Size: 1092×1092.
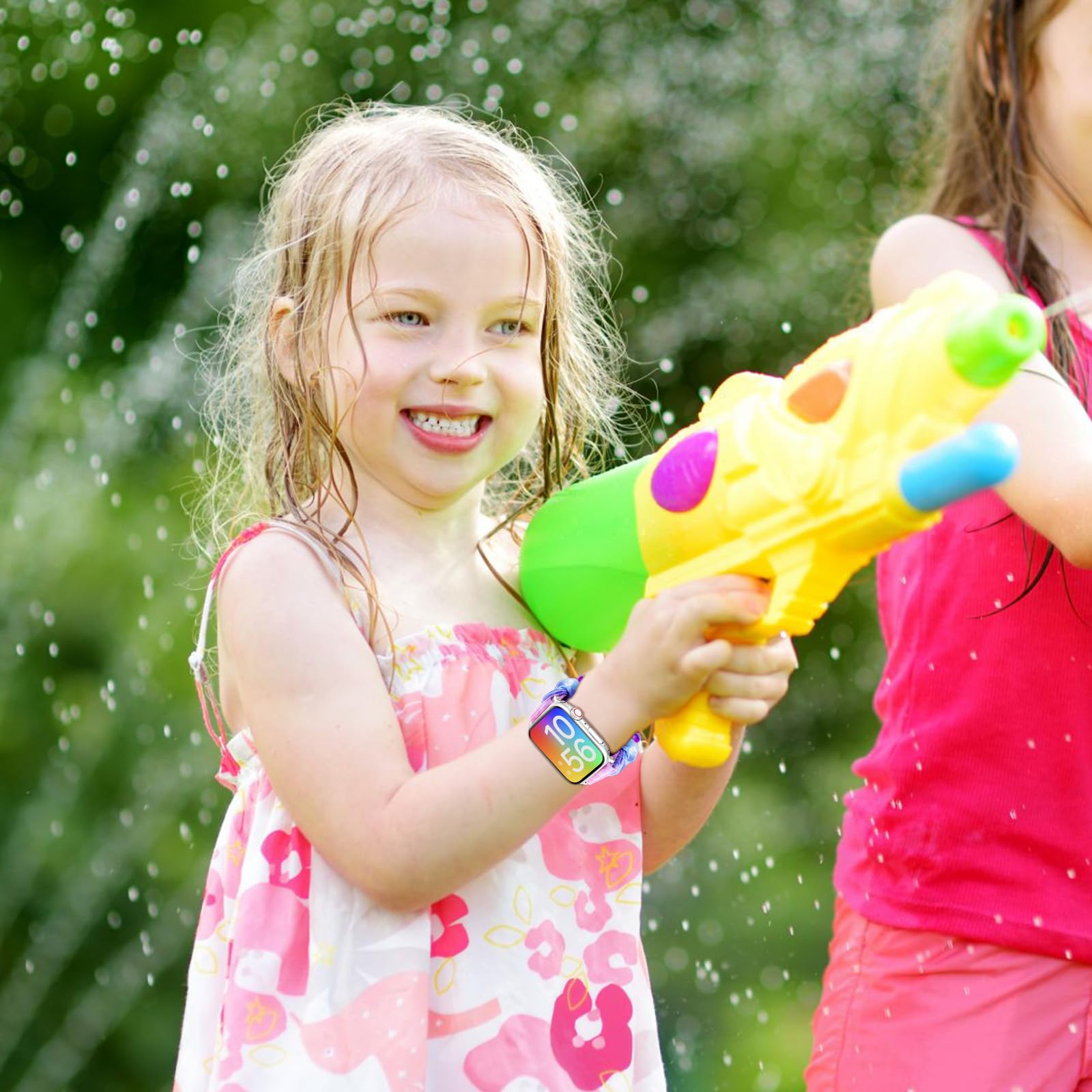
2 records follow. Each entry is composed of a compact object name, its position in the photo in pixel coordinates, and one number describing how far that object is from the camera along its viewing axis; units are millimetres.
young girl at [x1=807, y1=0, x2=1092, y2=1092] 2131
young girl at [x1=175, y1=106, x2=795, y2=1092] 1991
